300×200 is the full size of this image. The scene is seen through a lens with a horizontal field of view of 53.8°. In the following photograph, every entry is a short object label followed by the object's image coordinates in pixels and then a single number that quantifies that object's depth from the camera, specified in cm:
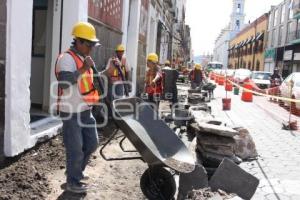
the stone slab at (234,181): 356
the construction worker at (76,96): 312
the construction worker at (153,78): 673
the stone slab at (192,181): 353
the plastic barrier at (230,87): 1680
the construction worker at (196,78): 1226
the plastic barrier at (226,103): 1039
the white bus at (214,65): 4237
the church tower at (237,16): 8179
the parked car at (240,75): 2105
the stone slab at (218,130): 458
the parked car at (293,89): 1074
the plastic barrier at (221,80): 2294
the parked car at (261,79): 1963
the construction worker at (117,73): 588
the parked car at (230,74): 2411
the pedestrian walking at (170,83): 755
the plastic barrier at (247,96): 1346
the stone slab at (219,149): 458
